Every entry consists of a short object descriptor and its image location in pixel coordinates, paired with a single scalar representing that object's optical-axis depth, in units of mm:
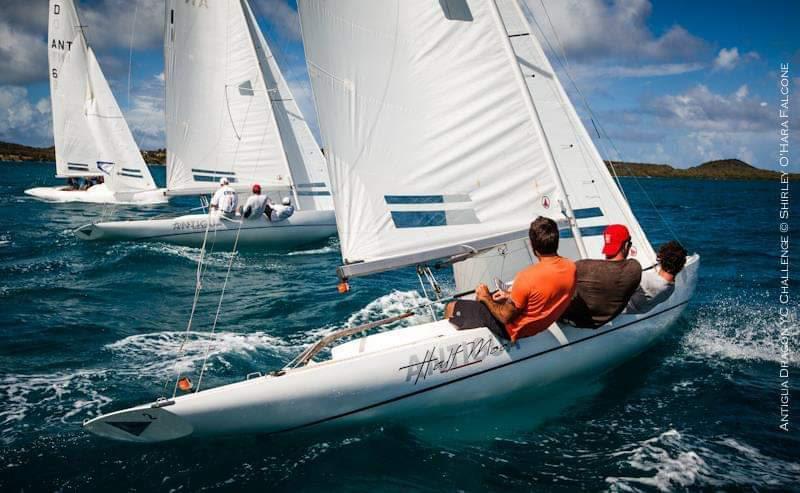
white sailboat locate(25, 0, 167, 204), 23297
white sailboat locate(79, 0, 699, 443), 5074
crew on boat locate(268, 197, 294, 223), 14523
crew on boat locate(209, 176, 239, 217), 14172
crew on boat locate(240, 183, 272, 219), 14289
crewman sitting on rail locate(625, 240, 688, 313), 5324
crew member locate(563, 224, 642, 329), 5262
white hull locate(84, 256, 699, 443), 4461
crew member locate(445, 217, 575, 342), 4766
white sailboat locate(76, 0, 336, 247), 14797
